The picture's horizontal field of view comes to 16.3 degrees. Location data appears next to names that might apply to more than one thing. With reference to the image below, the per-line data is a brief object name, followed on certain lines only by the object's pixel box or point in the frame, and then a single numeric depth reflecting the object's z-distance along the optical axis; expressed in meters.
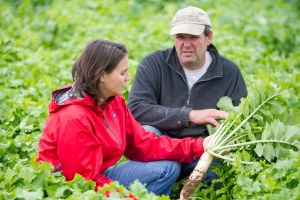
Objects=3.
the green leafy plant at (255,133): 8.20
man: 9.27
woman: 7.23
